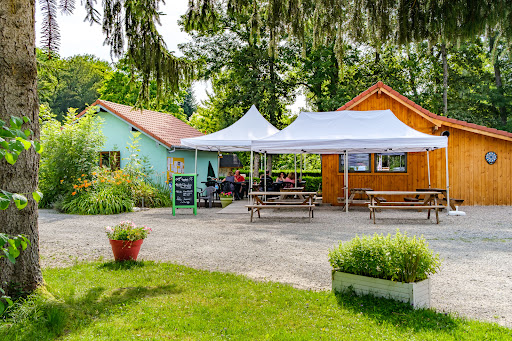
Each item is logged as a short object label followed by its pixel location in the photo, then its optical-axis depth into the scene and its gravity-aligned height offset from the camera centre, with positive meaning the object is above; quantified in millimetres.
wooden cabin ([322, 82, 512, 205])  14750 +802
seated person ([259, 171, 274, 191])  16581 +86
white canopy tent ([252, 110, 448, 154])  11375 +1507
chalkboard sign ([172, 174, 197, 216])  12508 -120
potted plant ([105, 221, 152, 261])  5793 -757
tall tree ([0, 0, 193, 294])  3605 +701
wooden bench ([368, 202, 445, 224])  9959 -515
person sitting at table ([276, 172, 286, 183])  16786 +316
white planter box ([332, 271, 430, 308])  3947 -1004
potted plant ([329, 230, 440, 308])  3994 -813
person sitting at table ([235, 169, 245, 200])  17383 +6
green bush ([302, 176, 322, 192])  22138 +174
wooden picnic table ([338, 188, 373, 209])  12842 -273
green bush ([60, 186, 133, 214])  12672 -525
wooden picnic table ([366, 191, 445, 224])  10156 -426
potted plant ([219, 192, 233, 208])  14891 -461
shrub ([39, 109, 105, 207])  13930 +1004
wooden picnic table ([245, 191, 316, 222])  10711 -432
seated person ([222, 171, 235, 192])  16970 +188
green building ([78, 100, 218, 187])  17484 +1883
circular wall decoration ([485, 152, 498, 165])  14750 +1011
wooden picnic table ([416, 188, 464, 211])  12044 -422
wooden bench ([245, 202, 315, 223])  10635 -509
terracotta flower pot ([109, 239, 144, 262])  5781 -881
